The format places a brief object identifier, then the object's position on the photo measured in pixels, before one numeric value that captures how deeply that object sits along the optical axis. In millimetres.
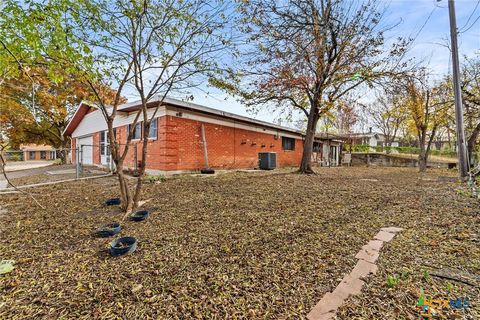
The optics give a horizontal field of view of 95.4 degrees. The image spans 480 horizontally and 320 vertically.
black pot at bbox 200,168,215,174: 8867
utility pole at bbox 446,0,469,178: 6012
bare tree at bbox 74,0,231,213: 3232
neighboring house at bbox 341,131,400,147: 34134
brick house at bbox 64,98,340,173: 8391
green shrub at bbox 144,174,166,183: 6716
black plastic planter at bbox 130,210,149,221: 3273
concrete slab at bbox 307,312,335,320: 1368
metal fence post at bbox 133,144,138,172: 9180
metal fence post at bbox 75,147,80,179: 7288
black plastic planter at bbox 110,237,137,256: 2211
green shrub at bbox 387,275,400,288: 1645
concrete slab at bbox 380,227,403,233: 2704
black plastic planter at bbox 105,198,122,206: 4127
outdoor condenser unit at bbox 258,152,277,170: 11930
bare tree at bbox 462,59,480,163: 9305
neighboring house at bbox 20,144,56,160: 35344
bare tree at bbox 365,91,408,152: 25383
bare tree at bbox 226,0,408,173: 6984
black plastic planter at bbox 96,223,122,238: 2707
